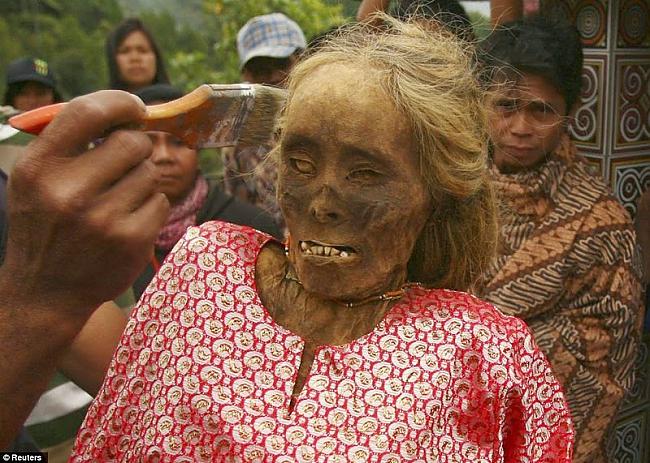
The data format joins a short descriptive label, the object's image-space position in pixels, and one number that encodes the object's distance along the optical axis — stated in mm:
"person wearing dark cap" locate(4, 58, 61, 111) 4523
